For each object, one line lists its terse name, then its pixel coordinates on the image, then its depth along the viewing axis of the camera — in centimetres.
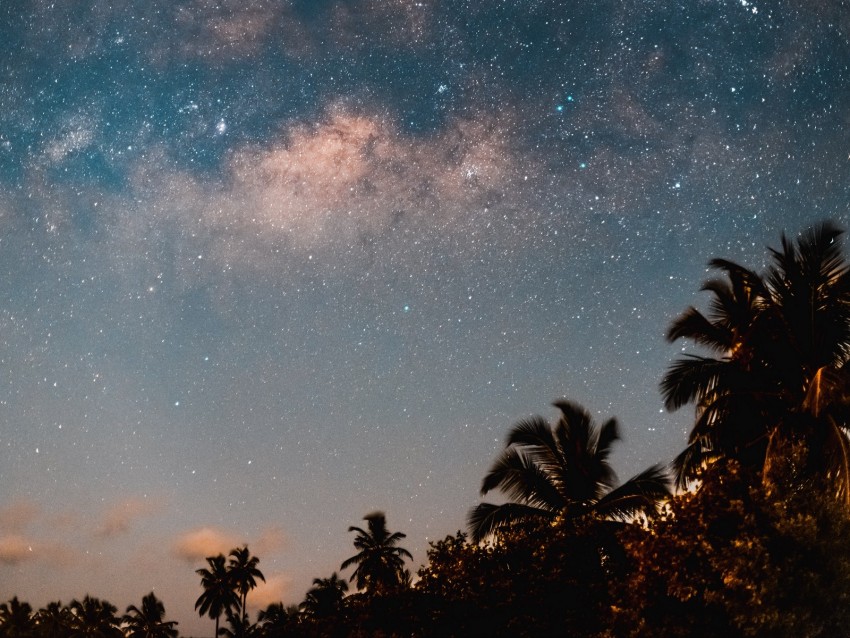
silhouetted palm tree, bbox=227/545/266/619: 6619
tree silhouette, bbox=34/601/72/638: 6175
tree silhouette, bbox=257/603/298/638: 6450
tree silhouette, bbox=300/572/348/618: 5625
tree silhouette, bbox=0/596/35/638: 6217
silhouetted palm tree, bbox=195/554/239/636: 6625
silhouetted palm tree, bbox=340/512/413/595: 4928
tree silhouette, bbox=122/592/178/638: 7712
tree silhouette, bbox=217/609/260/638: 6243
